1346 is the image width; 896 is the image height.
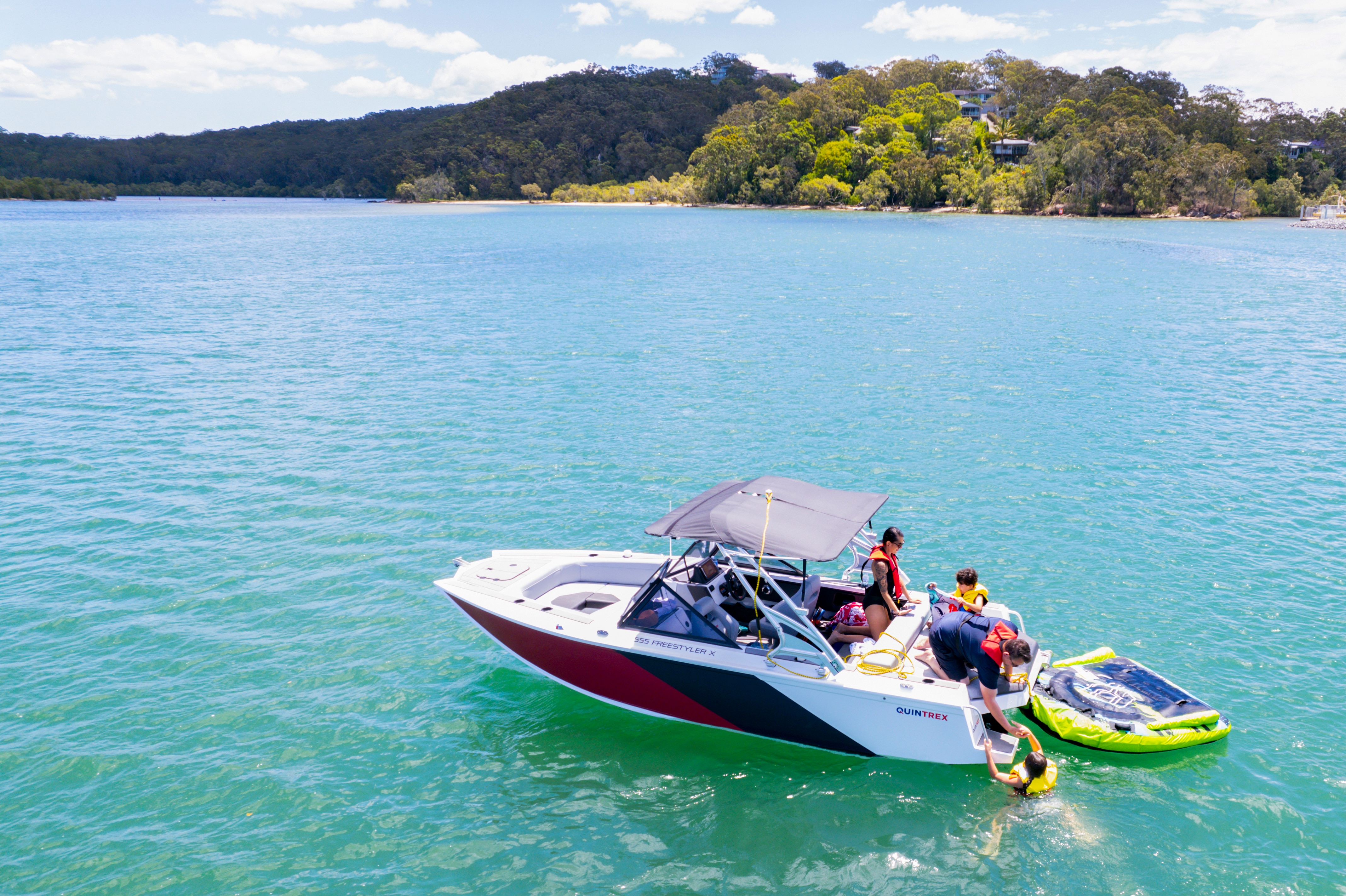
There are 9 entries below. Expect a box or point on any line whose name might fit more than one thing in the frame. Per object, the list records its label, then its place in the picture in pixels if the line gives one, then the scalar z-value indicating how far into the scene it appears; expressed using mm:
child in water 7914
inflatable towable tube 8578
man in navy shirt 7973
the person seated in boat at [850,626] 9125
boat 8234
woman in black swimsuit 9195
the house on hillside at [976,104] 139625
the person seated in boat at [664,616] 8922
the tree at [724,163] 135500
